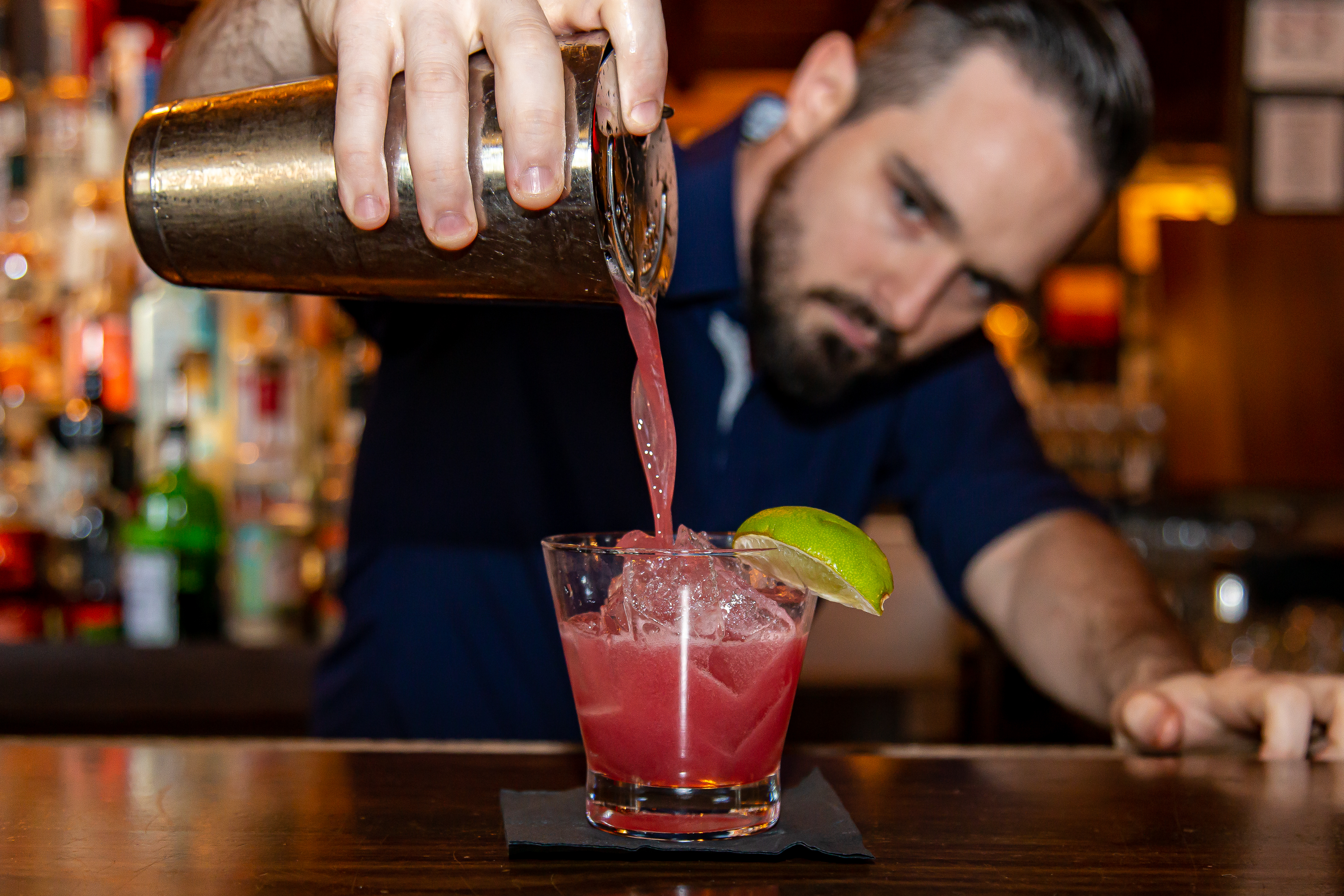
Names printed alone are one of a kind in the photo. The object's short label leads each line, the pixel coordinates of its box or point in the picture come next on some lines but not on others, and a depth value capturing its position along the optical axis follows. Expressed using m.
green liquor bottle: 2.20
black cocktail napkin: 0.76
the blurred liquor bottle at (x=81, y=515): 2.29
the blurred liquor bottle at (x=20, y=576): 2.28
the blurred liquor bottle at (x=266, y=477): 2.27
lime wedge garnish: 0.77
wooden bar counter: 0.72
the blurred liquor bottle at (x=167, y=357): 2.43
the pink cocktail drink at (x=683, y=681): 0.78
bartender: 1.57
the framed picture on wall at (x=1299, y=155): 3.44
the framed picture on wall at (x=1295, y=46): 3.41
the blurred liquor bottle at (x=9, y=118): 2.52
